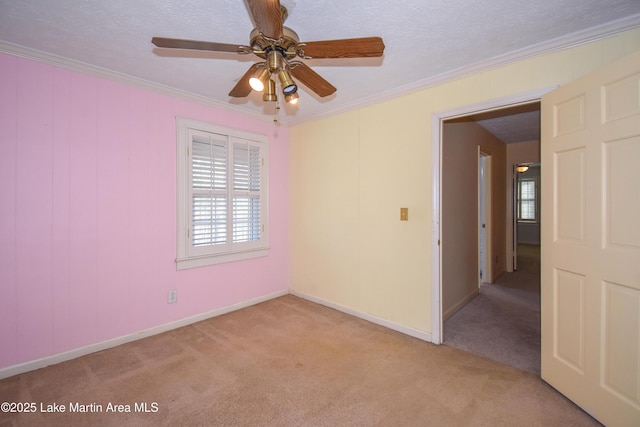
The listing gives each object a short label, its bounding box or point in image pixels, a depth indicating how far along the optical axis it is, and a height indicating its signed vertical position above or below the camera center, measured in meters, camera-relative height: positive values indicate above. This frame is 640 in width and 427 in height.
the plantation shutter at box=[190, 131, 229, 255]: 3.10 +0.23
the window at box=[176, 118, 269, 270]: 3.02 +0.21
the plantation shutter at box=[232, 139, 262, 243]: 3.46 +0.27
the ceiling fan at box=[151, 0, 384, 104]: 1.31 +0.84
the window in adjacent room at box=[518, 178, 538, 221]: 8.95 +0.39
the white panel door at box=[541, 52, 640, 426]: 1.53 -0.18
